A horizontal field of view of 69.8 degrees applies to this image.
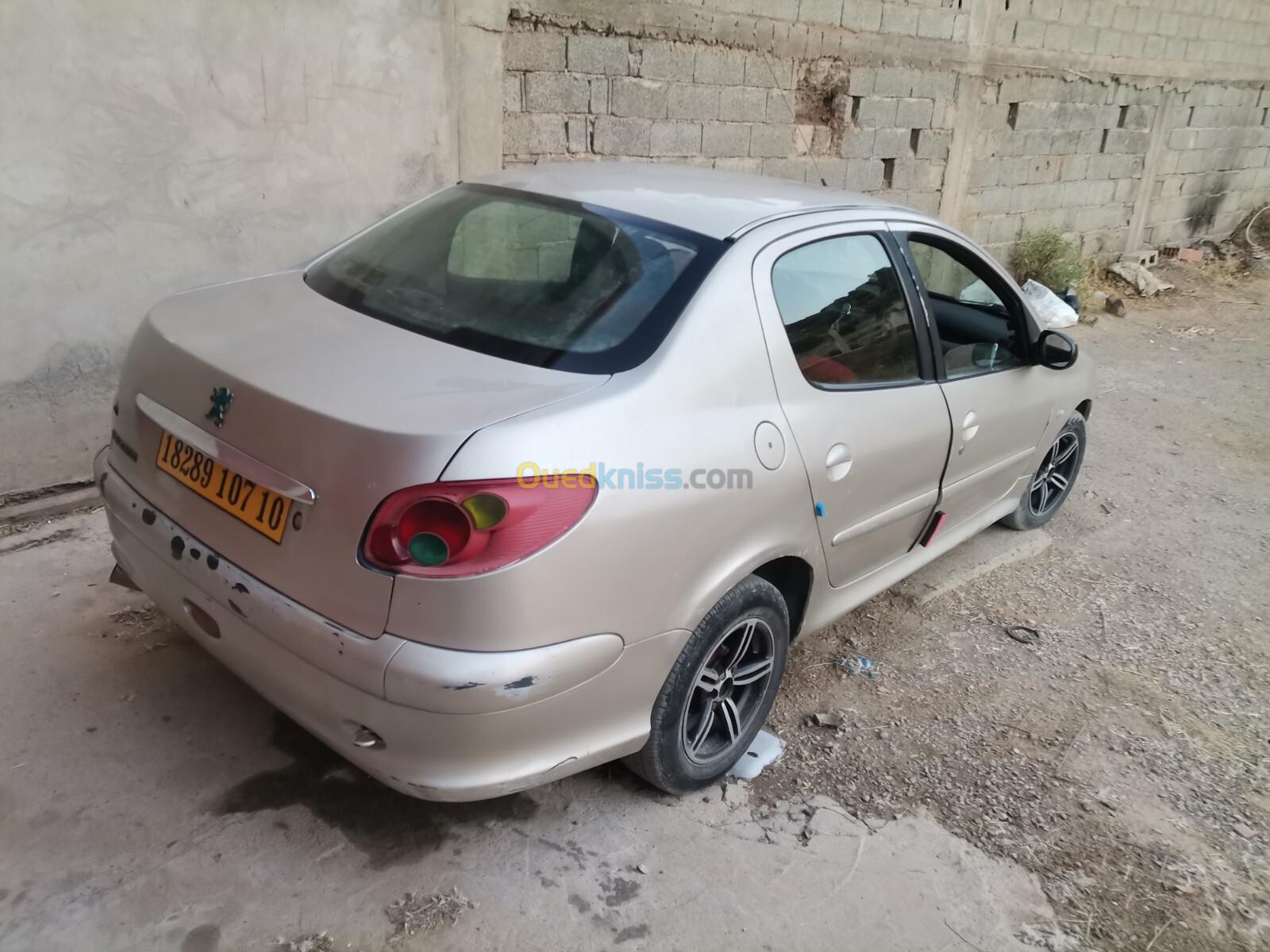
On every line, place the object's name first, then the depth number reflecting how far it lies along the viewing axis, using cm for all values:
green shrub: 914
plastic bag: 665
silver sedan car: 180
